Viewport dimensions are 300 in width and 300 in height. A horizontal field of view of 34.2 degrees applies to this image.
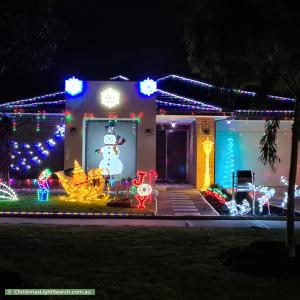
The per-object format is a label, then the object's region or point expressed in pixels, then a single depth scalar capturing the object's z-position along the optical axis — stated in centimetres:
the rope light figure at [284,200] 1568
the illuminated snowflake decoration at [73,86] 1769
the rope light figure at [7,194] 1606
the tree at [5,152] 1617
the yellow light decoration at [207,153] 1939
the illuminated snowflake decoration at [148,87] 1783
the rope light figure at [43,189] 1559
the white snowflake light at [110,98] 1786
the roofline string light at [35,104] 1858
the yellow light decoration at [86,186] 1538
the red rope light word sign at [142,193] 1434
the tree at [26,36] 622
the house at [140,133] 1788
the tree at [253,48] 689
